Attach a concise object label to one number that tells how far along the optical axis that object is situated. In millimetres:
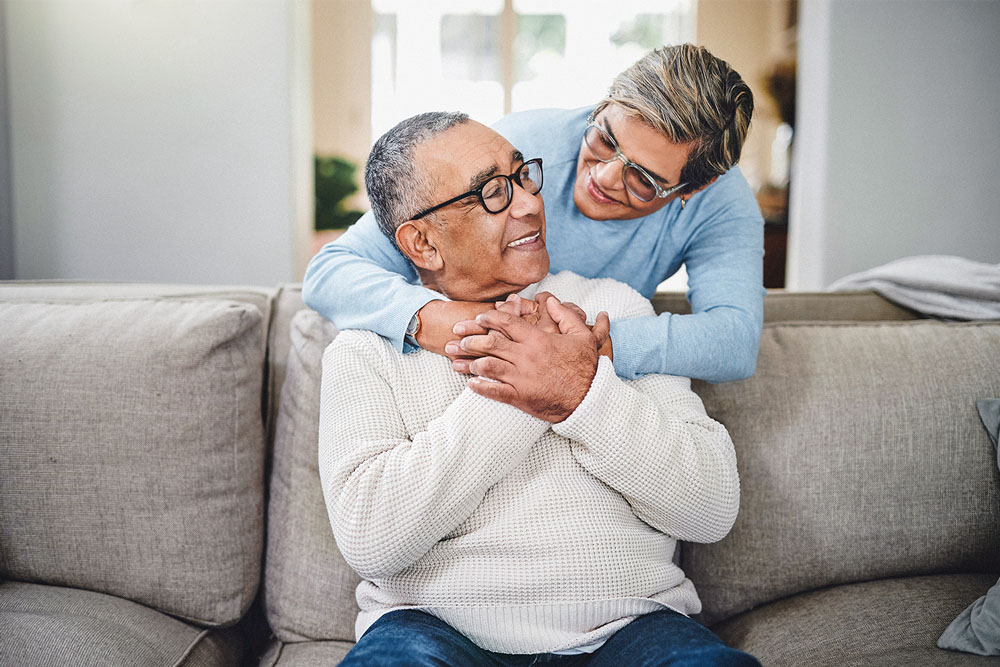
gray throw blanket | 1618
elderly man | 1017
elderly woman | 1186
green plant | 5246
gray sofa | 1245
